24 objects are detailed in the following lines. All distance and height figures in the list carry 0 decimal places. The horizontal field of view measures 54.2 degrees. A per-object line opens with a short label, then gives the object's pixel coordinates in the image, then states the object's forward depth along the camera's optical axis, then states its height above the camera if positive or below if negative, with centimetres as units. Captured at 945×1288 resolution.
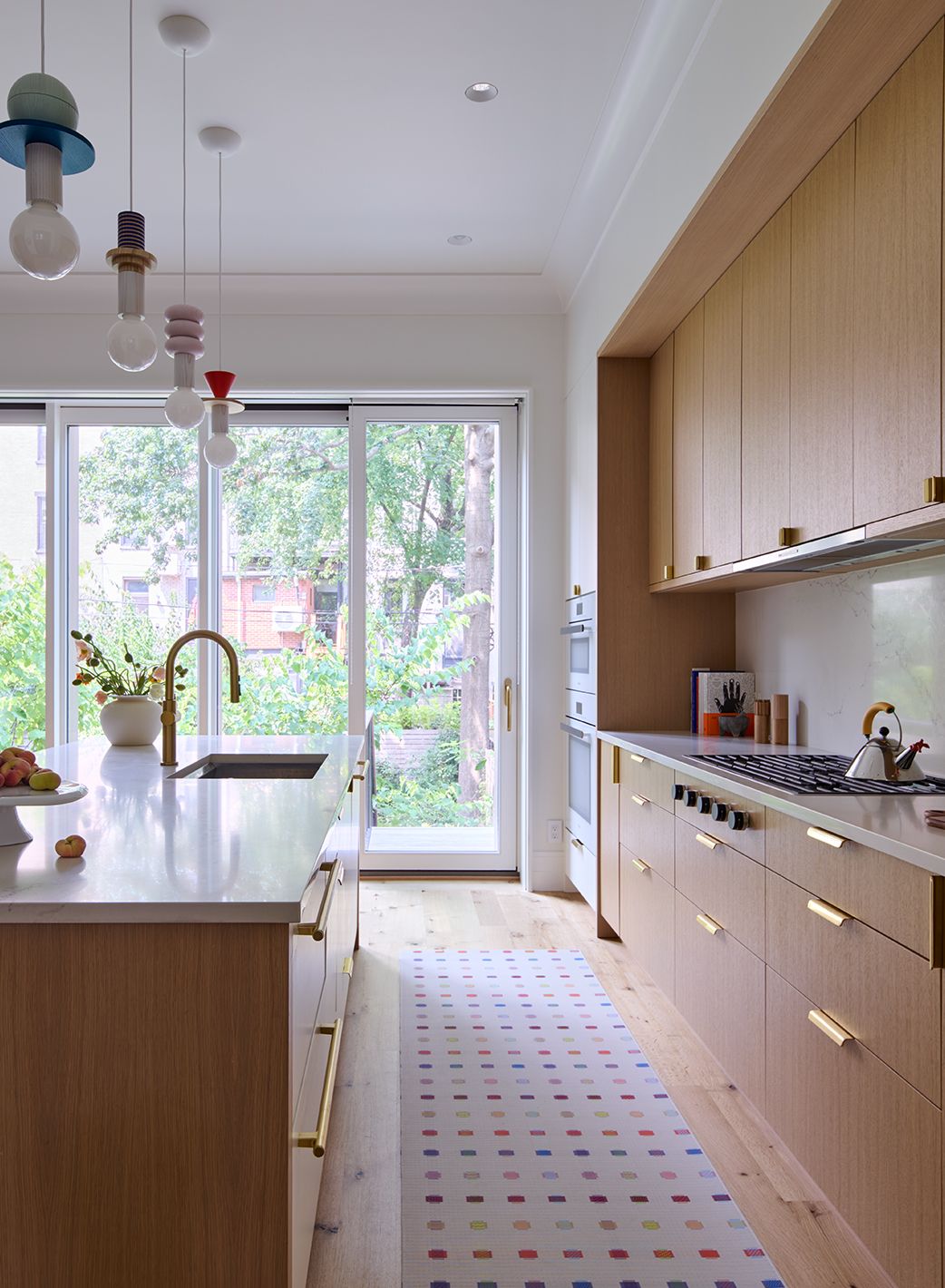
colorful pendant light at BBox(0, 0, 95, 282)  134 +76
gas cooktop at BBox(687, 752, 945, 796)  199 -29
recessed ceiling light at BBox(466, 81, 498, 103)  288 +178
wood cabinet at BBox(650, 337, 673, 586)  352 +76
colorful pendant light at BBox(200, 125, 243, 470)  287 +76
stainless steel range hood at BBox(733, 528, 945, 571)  206 +26
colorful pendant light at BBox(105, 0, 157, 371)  181 +71
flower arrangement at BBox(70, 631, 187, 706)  286 -7
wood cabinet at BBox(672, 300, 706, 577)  316 +77
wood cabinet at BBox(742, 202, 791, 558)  243 +75
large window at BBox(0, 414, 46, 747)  466 +35
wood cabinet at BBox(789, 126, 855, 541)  206 +73
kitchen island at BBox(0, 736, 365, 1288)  117 -56
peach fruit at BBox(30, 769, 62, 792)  136 -18
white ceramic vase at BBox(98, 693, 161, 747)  296 -19
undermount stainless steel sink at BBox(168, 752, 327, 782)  278 -32
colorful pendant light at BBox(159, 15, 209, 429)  241 +85
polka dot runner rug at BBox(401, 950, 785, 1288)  174 -113
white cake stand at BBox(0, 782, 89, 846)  134 -20
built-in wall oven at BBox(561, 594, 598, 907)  382 -36
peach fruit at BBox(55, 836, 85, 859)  136 -28
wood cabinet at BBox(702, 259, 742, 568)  279 +74
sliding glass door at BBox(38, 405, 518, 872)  469 +40
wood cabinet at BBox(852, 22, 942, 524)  169 +72
